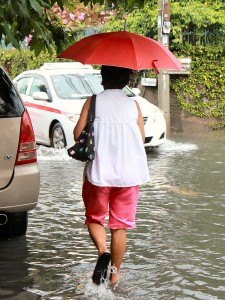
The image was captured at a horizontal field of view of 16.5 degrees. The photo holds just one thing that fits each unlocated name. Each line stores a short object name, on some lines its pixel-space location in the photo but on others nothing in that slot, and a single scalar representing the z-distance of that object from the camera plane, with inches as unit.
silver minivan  258.5
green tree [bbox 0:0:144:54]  195.8
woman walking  220.4
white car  555.5
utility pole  668.1
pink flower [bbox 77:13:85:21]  858.3
